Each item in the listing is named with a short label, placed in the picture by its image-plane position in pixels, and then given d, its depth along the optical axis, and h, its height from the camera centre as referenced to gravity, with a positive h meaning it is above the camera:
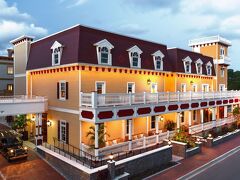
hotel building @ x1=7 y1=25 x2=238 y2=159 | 16.61 +0.52
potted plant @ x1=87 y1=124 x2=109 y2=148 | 15.92 -3.49
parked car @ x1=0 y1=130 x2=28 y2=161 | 16.02 -4.38
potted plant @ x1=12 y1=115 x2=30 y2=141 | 21.91 -3.54
